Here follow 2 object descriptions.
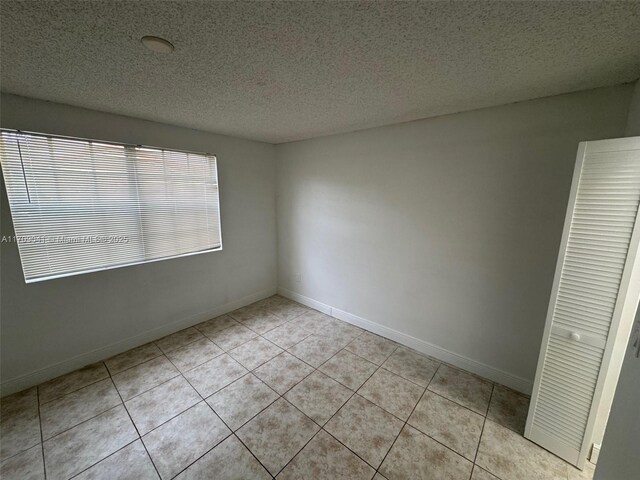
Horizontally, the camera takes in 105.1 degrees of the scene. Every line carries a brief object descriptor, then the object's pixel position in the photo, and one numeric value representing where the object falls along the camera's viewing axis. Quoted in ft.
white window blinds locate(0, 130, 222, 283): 6.33
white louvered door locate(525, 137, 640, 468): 4.06
